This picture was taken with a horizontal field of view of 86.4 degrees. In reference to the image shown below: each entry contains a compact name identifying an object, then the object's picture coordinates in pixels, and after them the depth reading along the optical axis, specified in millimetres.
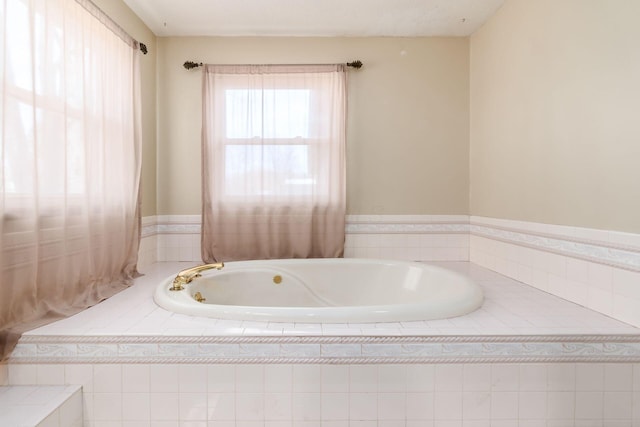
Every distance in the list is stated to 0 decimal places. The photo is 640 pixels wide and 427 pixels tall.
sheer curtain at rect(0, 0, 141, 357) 1316
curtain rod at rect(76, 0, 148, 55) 1758
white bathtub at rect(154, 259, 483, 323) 2002
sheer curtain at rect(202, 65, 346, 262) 2617
